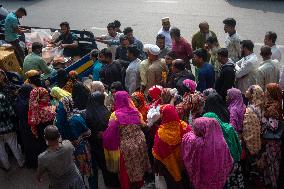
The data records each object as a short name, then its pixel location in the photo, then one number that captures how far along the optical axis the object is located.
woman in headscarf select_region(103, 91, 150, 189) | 5.96
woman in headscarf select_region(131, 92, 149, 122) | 6.57
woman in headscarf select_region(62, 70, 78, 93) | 7.38
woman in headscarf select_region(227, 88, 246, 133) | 6.14
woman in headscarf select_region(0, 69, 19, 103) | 7.14
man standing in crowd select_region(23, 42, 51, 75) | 8.36
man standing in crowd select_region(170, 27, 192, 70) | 8.78
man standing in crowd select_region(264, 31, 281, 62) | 8.13
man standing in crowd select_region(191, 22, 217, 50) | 9.08
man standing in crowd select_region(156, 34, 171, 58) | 8.67
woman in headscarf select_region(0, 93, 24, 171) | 7.03
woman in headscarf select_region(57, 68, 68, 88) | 7.53
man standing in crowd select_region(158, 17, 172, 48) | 9.43
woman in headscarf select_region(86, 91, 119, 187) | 6.28
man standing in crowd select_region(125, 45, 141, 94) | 7.93
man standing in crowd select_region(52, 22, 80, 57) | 9.84
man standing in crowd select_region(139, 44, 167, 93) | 7.73
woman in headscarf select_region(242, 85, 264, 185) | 6.06
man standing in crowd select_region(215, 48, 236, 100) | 7.45
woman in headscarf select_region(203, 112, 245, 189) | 5.66
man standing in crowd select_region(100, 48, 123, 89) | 7.87
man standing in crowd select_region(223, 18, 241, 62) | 8.59
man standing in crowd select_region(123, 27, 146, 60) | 9.09
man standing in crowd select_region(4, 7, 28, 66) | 10.11
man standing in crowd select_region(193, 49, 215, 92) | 7.61
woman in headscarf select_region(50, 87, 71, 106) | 6.62
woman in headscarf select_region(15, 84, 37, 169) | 6.90
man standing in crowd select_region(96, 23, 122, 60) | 9.62
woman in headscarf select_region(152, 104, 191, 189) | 5.57
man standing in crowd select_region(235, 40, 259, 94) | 7.59
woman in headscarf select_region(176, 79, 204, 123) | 6.32
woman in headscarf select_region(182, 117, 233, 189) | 5.29
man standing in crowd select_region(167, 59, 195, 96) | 7.33
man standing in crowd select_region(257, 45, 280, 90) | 7.47
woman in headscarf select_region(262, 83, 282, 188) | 6.18
